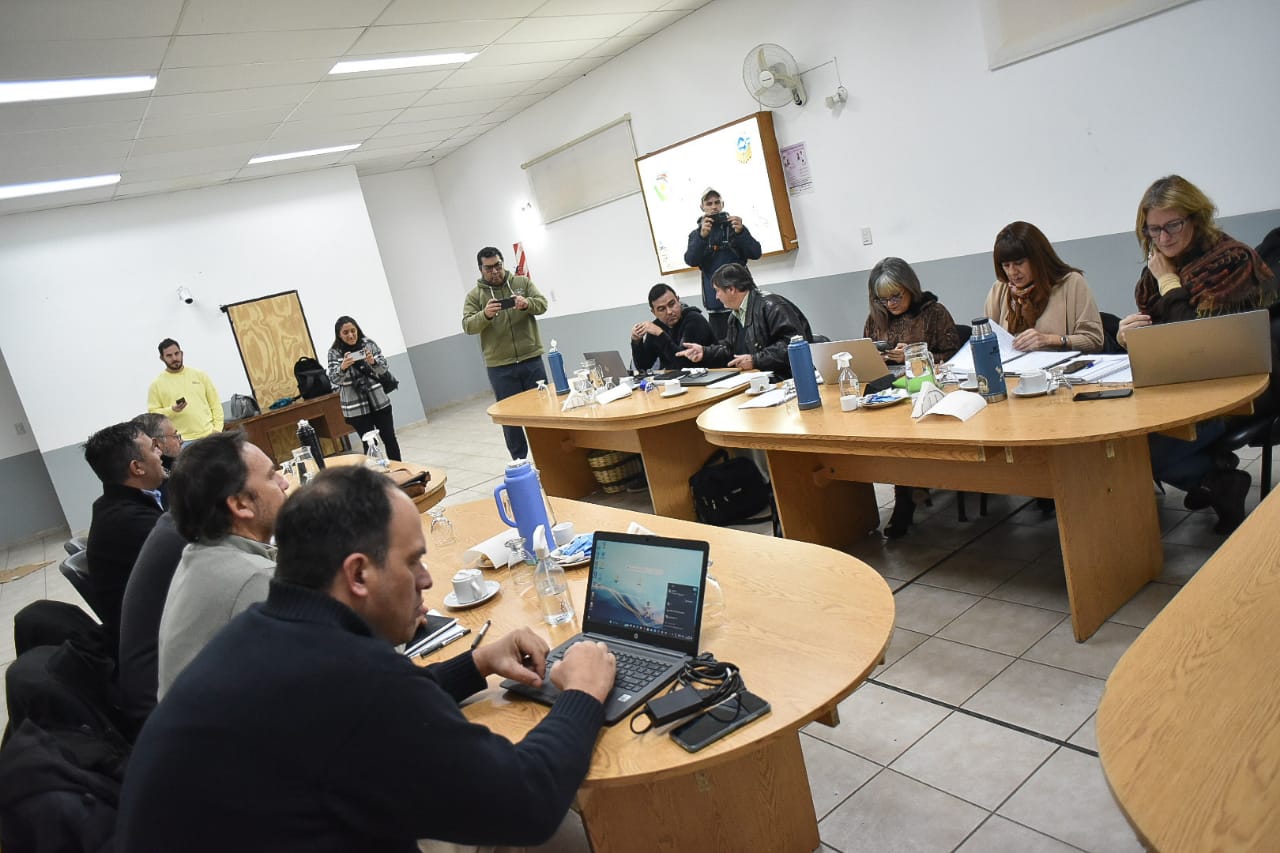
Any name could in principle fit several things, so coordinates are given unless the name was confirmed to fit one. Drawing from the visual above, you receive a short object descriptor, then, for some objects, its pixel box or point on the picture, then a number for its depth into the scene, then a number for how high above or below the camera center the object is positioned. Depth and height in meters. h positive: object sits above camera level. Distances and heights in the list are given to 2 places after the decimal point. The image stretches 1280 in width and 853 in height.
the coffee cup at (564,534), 2.26 -0.62
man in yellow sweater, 7.23 -0.08
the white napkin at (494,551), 2.27 -0.63
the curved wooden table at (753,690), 1.34 -0.72
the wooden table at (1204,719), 0.90 -0.71
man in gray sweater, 1.74 -0.35
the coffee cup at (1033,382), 2.74 -0.64
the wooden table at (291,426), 8.45 -0.66
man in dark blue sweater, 1.08 -0.50
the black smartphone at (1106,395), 2.53 -0.69
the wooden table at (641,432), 4.07 -0.83
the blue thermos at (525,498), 2.19 -0.49
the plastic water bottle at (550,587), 1.87 -0.63
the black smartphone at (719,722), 1.32 -0.72
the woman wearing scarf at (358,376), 6.41 -0.24
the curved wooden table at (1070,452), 2.35 -0.82
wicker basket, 5.29 -1.15
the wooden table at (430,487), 3.48 -0.66
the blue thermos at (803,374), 3.17 -0.52
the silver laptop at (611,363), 5.12 -0.49
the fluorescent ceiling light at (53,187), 7.11 +1.92
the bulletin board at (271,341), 9.18 +0.24
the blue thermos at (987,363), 2.69 -0.55
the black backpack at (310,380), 8.82 -0.27
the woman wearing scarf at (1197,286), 2.88 -0.51
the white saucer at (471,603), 2.06 -0.67
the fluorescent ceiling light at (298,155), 8.34 +1.97
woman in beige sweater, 3.29 -0.46
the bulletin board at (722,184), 6.56 +0.57
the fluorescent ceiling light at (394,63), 5.98 +1.90
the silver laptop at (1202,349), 2.42 -0.60
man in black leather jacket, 4.32 -0.41
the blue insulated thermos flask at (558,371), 5.31 -0.48
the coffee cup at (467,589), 2.06 -0.64
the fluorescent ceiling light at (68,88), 4.88 +1.87
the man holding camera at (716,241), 6.30 +0.08
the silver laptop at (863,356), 3.33 -0.53
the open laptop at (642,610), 1.52 -0.63
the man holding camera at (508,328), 5.98 -0.15
